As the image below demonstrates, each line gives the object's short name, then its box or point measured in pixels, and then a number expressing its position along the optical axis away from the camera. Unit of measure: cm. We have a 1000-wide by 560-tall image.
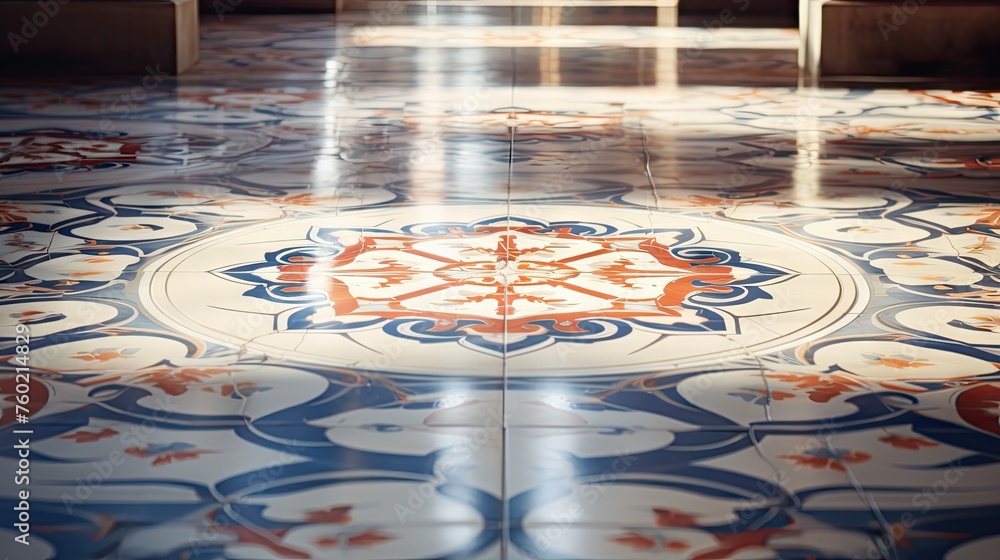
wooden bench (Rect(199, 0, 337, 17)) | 949
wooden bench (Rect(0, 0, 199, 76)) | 588
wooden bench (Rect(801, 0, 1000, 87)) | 580
